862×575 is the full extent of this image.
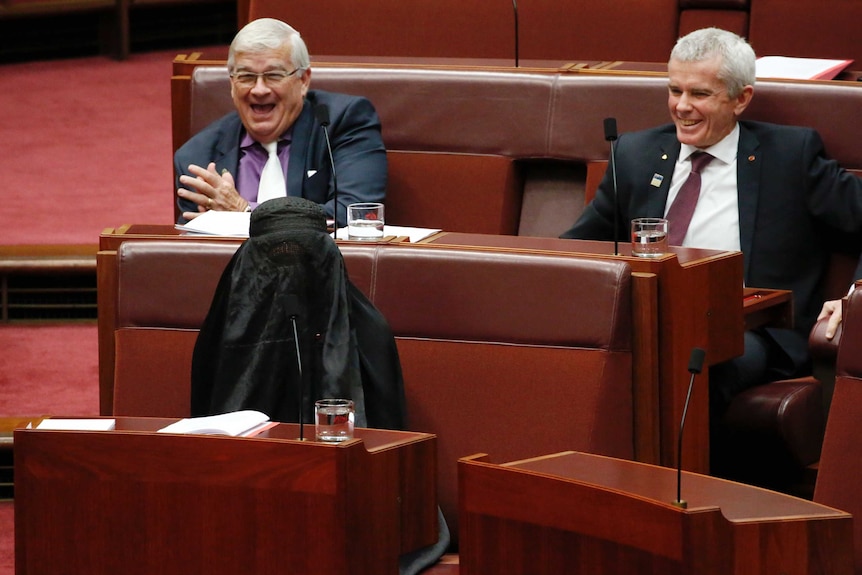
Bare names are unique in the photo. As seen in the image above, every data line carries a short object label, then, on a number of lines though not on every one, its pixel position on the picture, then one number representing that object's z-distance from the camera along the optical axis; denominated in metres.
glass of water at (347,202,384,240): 19.56
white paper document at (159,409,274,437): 19.04
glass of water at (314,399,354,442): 18.96
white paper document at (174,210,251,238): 19.68
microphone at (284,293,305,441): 18.98
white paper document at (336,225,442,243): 19.60
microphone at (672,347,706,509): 18.77
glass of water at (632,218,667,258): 19.38
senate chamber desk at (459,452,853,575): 18.68
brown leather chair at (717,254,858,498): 19.70
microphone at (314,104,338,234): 19.90
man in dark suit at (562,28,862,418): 19.87
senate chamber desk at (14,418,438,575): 18.91
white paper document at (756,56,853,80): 20.23
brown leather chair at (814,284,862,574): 19.12
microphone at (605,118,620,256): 19.45
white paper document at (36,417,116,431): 19.05
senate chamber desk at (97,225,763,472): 19.33
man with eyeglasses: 20.20
